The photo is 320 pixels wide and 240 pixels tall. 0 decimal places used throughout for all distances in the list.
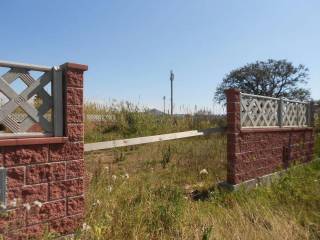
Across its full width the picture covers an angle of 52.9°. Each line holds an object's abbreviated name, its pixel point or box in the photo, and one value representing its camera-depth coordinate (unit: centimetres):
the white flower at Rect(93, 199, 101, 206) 360
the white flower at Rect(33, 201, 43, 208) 272
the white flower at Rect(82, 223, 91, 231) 305
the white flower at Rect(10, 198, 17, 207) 261
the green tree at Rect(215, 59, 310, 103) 3397
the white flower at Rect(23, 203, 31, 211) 263
